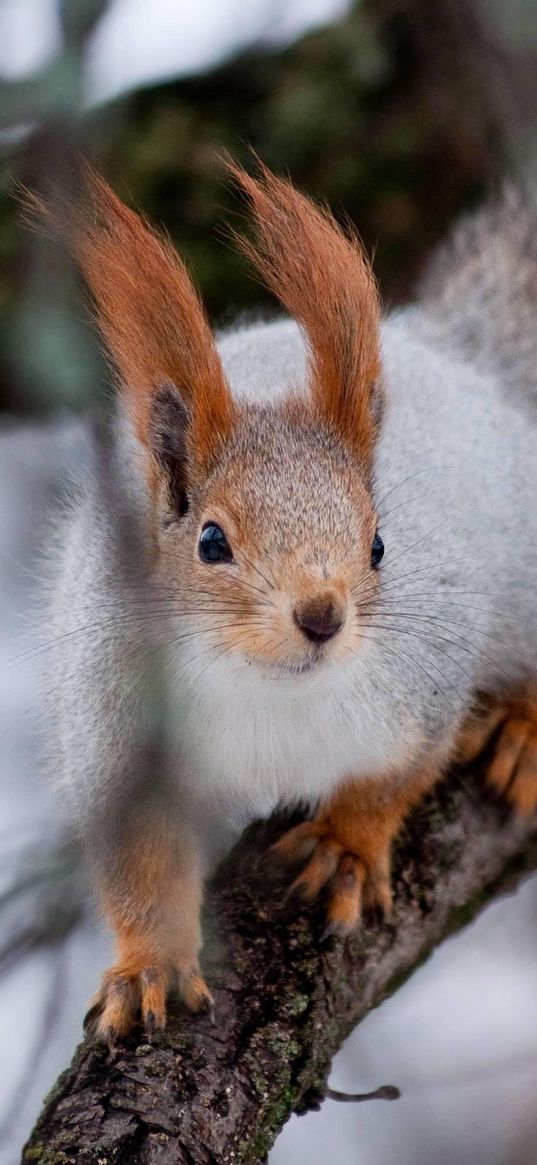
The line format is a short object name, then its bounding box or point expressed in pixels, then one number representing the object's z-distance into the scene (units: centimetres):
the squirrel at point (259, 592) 231
